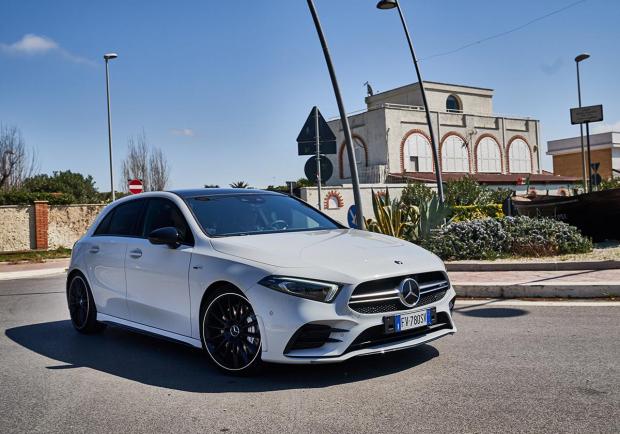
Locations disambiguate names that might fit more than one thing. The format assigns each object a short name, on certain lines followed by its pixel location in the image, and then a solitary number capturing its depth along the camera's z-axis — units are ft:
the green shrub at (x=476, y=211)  63.03
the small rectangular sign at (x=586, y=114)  82.89
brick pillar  82.58
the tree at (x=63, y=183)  140.05
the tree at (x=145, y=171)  177.88
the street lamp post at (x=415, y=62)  57.77
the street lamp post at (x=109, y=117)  107.14
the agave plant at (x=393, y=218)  44.89
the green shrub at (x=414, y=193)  69.72
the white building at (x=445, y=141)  171.12
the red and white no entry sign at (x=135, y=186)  82.07
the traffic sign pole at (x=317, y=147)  39.91
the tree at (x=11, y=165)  139.74
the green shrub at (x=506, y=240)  39.29
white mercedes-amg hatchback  15.34
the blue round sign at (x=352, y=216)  45.02
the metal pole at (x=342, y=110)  40.93
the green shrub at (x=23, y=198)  84.48
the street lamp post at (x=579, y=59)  119.75
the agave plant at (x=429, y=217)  42.47
